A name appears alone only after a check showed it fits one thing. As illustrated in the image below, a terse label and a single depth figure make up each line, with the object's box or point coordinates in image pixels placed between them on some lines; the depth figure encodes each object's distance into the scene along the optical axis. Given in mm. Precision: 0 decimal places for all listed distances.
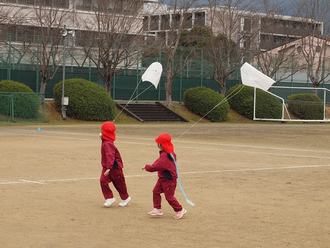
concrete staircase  39938
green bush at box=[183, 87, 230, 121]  42125
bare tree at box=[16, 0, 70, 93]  38031
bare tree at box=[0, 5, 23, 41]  33553
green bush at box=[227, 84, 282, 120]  43344
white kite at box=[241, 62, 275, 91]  20281
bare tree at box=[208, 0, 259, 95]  46219
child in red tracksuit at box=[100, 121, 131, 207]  7652
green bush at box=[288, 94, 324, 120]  46031
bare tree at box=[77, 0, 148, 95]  38406
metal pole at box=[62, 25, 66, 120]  35812
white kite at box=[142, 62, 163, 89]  16516
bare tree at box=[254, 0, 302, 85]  50406
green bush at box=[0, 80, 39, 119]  32938
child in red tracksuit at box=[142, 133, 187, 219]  7074
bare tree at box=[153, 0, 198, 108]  42750
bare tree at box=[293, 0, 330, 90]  51750
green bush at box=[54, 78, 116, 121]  36125
